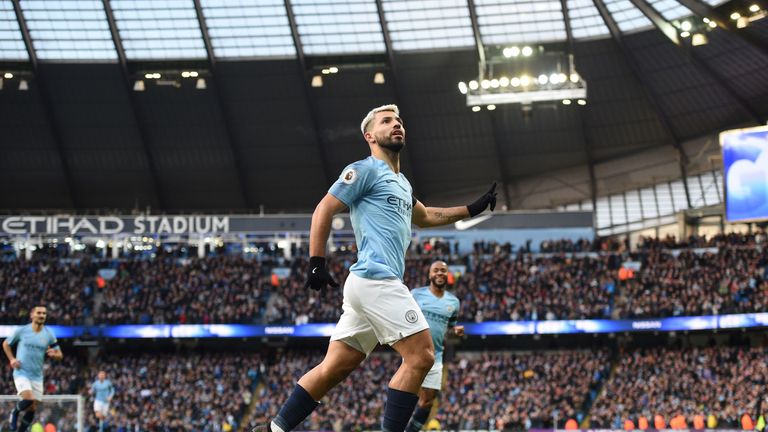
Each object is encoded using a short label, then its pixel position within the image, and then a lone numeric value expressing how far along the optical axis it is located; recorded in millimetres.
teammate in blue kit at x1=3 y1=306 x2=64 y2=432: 17109
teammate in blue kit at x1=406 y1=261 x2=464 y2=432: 15008
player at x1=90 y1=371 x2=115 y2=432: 27281
